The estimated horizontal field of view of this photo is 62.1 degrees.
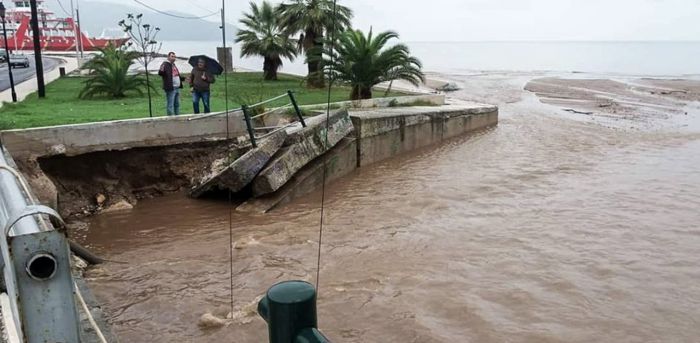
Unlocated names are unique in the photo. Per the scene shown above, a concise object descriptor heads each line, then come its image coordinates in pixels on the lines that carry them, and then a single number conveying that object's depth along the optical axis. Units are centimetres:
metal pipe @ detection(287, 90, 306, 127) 1100
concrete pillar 3218
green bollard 157
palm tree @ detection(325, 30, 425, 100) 1712
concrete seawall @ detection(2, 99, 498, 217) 939
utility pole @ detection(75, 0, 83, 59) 4882
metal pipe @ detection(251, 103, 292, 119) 1184
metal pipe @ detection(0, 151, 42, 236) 176
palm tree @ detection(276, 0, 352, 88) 2231
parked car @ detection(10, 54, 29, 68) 3906
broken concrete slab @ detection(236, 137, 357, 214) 984
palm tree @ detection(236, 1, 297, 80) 2552
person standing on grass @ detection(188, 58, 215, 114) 1230
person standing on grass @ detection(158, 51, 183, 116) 1220
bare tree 1657
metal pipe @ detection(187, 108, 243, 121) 1087
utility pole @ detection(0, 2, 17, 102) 1642
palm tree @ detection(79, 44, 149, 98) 1717
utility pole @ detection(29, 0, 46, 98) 1677
